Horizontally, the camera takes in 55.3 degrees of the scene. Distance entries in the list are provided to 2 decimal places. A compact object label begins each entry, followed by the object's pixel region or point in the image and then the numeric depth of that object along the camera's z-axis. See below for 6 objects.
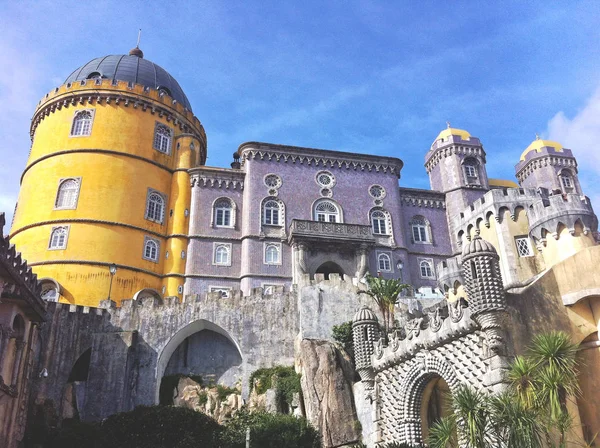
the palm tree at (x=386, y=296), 28.59
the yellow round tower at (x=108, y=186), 35.34
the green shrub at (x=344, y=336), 28.23
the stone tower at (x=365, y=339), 24.73
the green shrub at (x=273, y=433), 23.41
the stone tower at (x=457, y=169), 43.62
